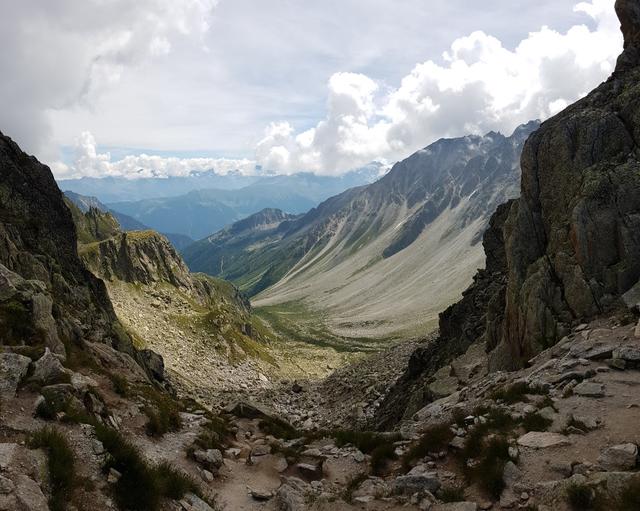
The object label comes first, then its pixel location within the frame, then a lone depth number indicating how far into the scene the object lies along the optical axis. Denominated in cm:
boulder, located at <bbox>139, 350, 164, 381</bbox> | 4591
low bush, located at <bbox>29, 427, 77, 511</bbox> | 1073
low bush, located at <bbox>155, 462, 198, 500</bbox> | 1282
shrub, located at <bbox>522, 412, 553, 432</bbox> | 1561
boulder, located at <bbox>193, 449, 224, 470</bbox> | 1814
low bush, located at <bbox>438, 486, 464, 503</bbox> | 1308
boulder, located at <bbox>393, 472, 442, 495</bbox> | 1412
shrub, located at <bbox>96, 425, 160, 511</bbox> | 1187
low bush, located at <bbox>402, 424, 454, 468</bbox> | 1678
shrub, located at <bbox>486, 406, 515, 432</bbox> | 1633
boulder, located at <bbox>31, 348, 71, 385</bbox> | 1762
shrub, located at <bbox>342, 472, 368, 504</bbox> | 1501
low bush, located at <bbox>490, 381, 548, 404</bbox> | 1901
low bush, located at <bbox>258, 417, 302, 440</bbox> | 2575
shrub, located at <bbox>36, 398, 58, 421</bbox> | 1523
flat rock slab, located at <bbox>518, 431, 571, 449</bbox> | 1410
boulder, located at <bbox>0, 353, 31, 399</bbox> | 1575
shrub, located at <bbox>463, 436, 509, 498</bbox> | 1282
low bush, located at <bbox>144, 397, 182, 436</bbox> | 2009
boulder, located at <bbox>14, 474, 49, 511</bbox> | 980
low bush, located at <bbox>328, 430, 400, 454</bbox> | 2016
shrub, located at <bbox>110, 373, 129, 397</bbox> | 2317
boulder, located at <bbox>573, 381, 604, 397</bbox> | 1695
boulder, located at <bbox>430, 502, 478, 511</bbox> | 1224
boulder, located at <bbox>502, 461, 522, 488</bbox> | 1280
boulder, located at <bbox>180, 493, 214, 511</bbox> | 1278
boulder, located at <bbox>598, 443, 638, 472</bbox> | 1170
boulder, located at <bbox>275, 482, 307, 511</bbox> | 1495
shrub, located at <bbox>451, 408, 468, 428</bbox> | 1838
